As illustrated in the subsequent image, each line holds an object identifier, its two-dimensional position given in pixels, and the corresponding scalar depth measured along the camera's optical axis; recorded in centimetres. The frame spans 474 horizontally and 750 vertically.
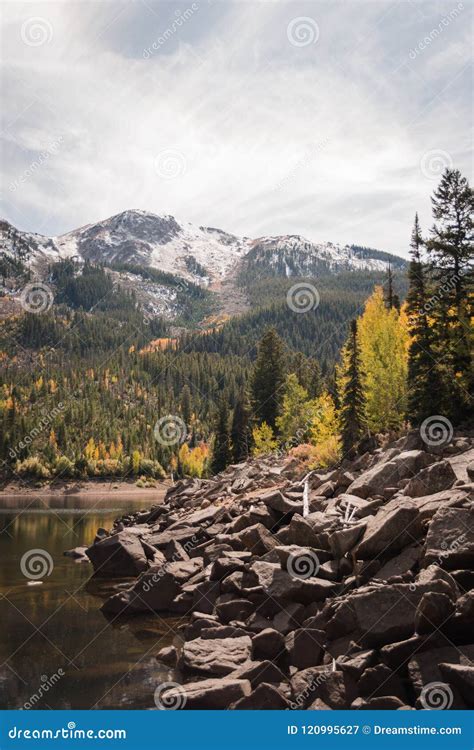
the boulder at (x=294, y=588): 1509
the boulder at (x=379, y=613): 1152
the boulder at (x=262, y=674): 1185
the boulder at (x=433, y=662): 998
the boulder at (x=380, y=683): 1028
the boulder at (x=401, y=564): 1384
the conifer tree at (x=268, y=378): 7481
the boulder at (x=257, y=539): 1955
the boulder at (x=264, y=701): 1052
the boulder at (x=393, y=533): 1478
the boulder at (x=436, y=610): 1066
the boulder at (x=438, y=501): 1445
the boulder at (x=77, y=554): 3196
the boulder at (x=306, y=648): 1252
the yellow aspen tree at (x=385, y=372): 4081
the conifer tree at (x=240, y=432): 7898
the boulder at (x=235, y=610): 1602
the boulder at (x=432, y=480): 1743
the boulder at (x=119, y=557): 2528
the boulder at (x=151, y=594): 1959
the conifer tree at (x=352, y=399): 4112
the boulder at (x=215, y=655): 1298
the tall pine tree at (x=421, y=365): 3188
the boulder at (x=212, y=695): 1097
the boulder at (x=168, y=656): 1438
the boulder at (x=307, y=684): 1067
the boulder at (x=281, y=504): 2259
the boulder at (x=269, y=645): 1328
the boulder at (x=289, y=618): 1427
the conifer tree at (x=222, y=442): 8000
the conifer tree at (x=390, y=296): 6725
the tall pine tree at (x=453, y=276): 3338
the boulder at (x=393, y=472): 2022
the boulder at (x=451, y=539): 1242
